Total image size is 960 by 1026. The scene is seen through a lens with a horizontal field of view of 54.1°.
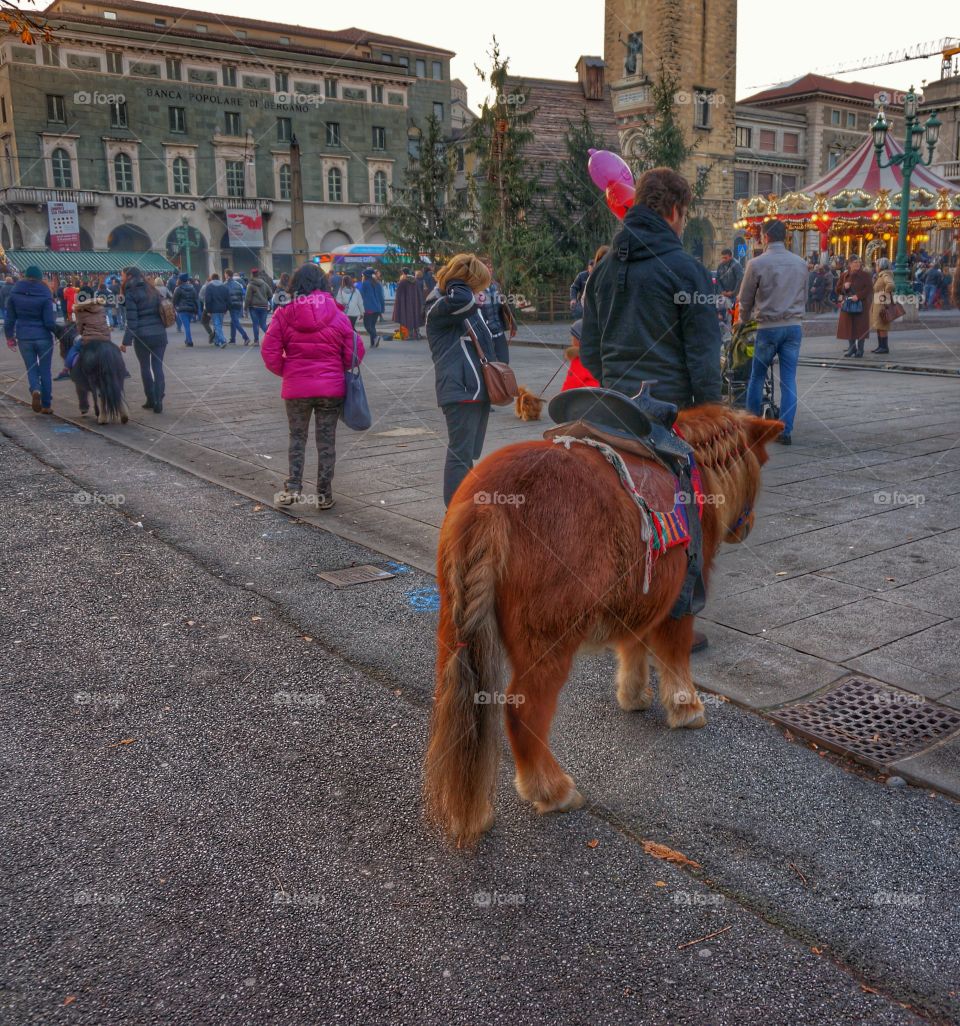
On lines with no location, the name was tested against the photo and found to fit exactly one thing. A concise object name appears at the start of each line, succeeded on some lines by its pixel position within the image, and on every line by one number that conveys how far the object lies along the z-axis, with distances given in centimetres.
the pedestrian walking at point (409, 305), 2567
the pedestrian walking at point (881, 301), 1723
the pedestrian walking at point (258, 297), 2401
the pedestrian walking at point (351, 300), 2448
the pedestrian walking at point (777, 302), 905
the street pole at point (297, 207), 2868
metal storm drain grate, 355
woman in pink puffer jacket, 725
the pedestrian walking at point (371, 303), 2372
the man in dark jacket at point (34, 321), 1248
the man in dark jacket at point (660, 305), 413
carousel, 3100
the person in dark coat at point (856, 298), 1741
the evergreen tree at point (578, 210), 2959
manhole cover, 571
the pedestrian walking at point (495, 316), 1238
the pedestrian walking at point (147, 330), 1289
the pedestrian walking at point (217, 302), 2538
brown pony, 276
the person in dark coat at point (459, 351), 637
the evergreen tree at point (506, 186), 2464
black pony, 1204
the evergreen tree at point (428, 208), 2836
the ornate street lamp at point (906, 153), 2538
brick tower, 4756
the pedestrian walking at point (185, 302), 2611
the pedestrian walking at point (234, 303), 2508
